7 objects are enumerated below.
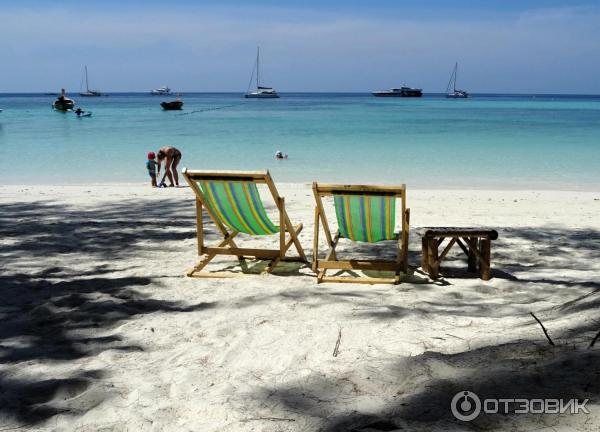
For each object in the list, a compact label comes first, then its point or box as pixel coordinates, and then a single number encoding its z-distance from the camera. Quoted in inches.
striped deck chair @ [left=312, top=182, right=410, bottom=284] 181.2
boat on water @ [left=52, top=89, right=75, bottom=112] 2049.7
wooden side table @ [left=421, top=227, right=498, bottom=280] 184.5
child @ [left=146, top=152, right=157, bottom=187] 481.1
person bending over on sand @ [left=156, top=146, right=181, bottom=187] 479.5
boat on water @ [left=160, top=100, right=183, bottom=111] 2302.2
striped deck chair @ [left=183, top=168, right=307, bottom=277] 188.7
